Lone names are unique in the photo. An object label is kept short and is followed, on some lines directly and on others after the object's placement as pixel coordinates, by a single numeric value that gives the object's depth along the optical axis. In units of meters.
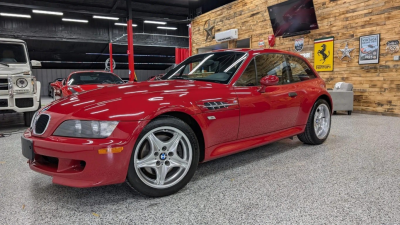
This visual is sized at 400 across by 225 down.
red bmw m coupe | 1.77
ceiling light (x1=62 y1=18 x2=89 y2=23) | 16.82
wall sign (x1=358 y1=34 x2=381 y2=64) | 7.09
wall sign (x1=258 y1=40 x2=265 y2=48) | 10.82
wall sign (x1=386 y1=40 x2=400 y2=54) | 6.70
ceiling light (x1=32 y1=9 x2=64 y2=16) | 13.86
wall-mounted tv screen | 8.67
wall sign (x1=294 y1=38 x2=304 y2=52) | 9.29
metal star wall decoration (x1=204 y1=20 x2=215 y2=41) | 13.91
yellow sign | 8.31
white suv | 4.82
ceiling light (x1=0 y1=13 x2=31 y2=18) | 14.99
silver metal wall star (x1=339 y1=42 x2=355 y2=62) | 7.78
